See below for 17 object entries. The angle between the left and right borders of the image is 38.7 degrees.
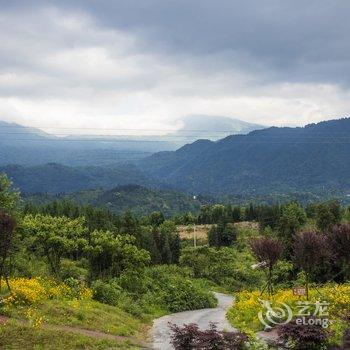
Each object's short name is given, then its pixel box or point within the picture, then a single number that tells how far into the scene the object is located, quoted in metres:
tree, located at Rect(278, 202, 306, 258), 50.38
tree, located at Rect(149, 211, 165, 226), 131.70
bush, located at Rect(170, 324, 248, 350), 13.52
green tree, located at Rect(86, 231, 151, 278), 33.41
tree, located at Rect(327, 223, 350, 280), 23.89
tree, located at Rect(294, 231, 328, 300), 23.27
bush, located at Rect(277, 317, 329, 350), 14.66
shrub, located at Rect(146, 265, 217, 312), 36.42
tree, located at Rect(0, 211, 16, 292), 21.30
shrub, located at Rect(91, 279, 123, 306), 28.50
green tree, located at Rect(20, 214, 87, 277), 31.72
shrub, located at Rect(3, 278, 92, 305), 21.61
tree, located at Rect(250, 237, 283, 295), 25.77
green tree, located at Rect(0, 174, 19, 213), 30.60
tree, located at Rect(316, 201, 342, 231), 64.00
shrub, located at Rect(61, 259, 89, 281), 35.41
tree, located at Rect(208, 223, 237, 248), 109.25
